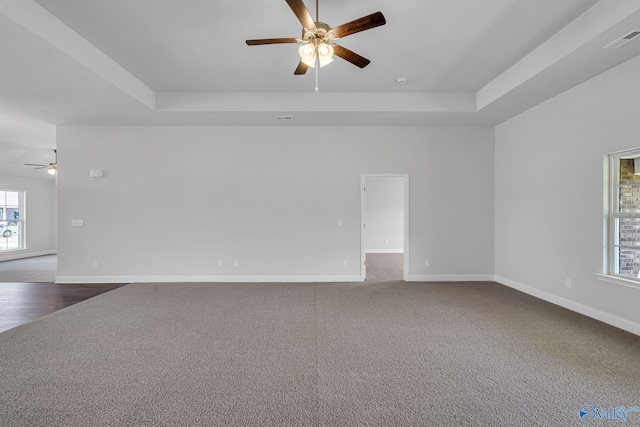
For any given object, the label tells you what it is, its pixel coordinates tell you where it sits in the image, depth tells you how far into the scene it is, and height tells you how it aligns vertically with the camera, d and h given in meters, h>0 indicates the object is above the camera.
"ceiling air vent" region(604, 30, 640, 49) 2.45 +1.54
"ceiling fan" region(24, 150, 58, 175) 7.17 +1.19
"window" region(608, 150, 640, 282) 3.03 -0.03
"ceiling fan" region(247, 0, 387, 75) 2.12 +1.43
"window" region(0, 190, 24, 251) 8.24 -0.21
